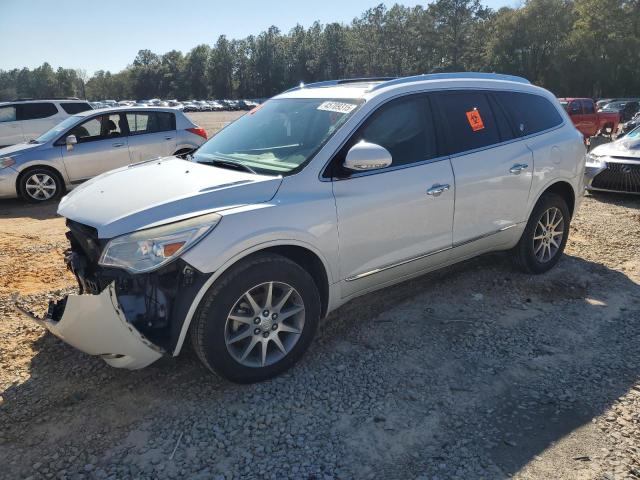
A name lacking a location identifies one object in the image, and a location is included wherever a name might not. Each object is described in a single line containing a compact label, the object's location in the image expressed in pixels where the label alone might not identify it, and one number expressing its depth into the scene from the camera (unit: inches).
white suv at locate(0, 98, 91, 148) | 504.4
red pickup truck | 823.7
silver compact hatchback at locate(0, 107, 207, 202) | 351.6
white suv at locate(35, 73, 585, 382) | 114.2
